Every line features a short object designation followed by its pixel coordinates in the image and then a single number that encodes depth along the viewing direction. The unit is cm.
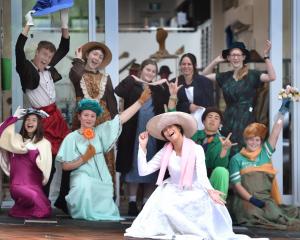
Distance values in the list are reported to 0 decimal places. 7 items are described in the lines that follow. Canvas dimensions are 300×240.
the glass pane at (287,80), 1267
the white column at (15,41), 1220
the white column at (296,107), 1264
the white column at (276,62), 1257
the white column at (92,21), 1239
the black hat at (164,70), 1397
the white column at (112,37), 1235
